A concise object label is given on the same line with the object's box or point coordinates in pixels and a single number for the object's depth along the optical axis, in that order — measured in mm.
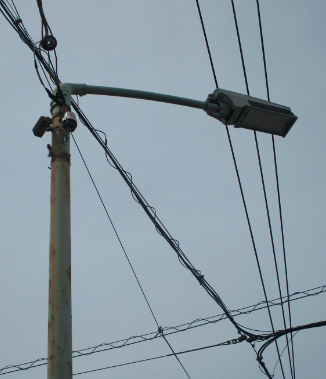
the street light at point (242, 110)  4723
